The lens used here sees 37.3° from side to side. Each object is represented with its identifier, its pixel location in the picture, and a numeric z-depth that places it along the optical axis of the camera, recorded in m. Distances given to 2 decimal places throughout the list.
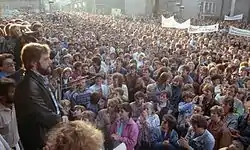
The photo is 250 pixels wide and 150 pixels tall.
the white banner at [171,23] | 16.35
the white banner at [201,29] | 14.65
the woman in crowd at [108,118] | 4.89
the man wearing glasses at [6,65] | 4.80
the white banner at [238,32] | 13.42
